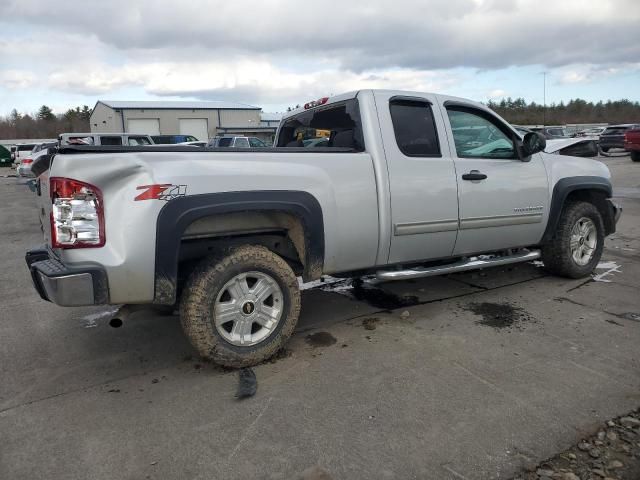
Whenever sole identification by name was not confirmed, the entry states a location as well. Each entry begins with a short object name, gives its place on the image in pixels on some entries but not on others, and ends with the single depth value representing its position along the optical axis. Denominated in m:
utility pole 59.26
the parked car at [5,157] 39.03
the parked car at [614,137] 25.03
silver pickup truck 2.99
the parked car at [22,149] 30.91
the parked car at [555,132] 27.10
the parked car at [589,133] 30.64
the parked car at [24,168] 22.39
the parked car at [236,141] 21.52
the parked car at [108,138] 15.95
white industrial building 46.91
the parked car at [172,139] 27.17
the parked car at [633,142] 19.94
